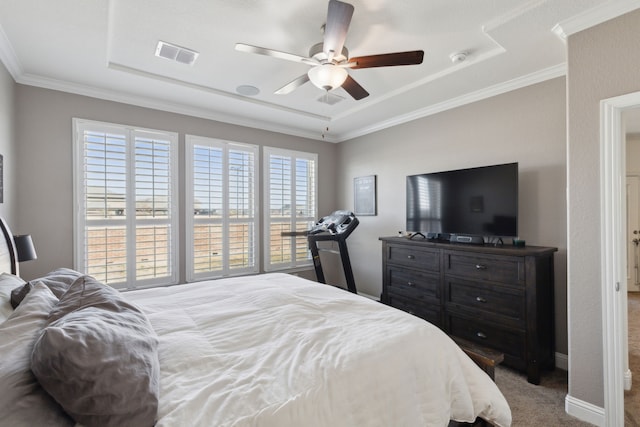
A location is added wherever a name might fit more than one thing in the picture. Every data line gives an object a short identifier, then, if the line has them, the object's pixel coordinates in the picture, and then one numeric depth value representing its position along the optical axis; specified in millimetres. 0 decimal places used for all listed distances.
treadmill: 3947
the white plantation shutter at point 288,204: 4555
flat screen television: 2855
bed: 817
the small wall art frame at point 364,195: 4639
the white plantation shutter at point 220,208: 3906
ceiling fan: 1716
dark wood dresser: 2506
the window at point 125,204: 3248
